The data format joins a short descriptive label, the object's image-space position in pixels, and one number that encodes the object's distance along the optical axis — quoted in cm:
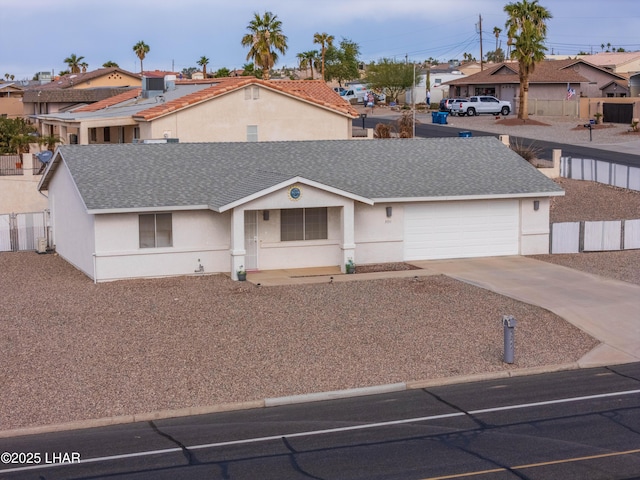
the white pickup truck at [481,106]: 8488
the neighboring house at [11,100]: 9119
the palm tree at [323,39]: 11244
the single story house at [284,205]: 2877
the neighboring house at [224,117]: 4331
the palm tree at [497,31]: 15261
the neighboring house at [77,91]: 7131
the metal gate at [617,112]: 7556
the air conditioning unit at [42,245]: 3456
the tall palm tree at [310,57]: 11748
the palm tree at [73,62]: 11950
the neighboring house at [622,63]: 10431
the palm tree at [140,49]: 12006
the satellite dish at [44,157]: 4059
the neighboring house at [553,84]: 8531
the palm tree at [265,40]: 6762
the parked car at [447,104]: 8639
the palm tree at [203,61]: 12041
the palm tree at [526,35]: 7169
